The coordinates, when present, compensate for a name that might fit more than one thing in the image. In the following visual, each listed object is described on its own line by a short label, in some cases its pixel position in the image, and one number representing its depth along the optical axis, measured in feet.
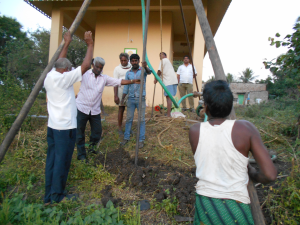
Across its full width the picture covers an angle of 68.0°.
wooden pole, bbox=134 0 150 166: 11.39
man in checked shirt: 12.34
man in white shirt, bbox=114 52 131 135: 15.67
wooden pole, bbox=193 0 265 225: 5.63
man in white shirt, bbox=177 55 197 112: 24.50
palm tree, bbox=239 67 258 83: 130.41
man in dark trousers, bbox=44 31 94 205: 8.75
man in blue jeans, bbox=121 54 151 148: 14.12
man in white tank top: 4.66
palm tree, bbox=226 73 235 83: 131.85
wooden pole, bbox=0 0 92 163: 9.05
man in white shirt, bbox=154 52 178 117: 19.63
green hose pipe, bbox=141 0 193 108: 12.18
